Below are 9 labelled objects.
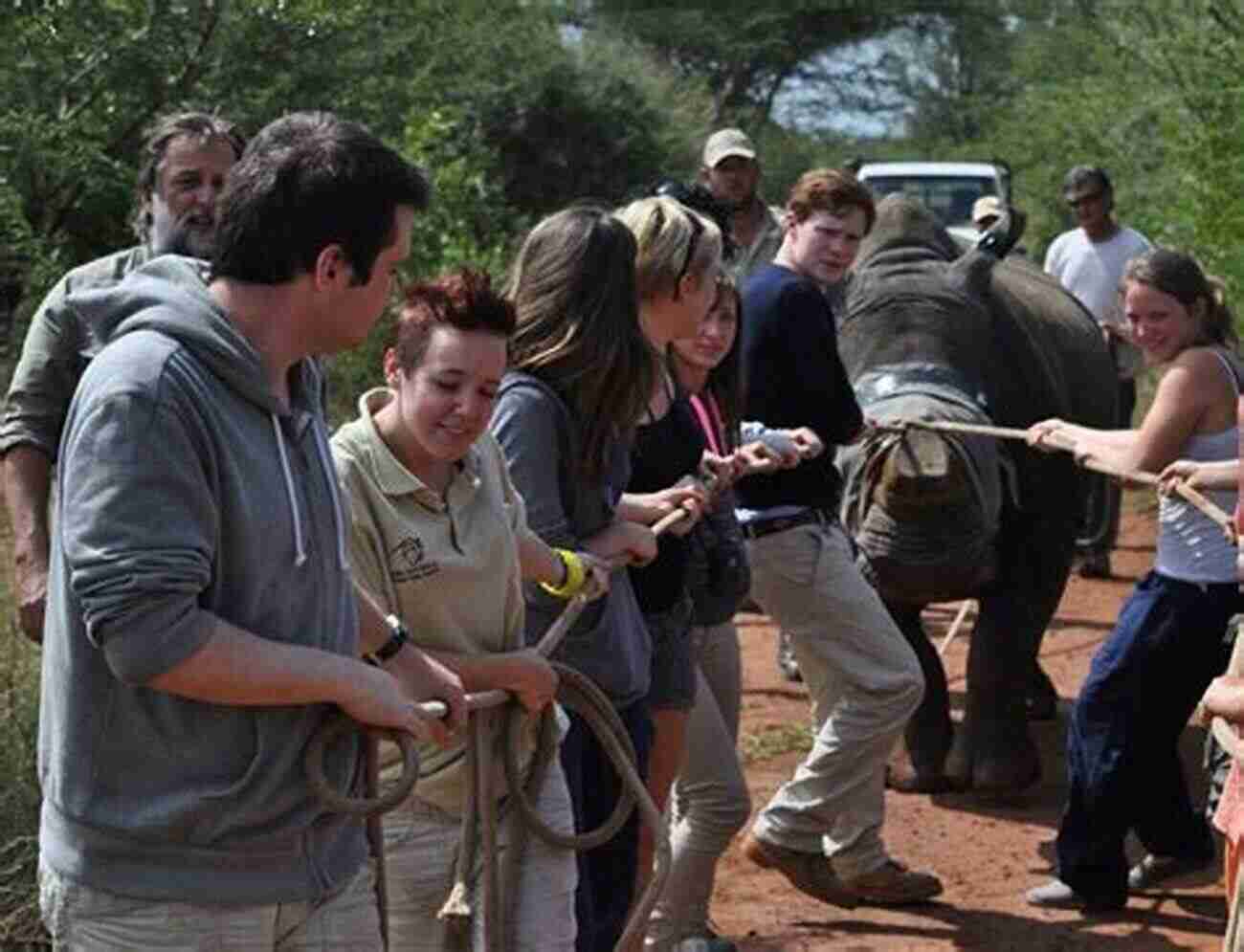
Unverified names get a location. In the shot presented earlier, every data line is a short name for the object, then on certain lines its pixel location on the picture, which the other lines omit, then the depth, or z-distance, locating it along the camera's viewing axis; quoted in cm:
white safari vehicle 2461
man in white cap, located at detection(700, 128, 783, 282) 977
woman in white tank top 723
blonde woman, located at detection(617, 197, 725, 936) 567
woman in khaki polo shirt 462
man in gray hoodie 355
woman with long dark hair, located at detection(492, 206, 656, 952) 516
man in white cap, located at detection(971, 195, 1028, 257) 1273
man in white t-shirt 1370
